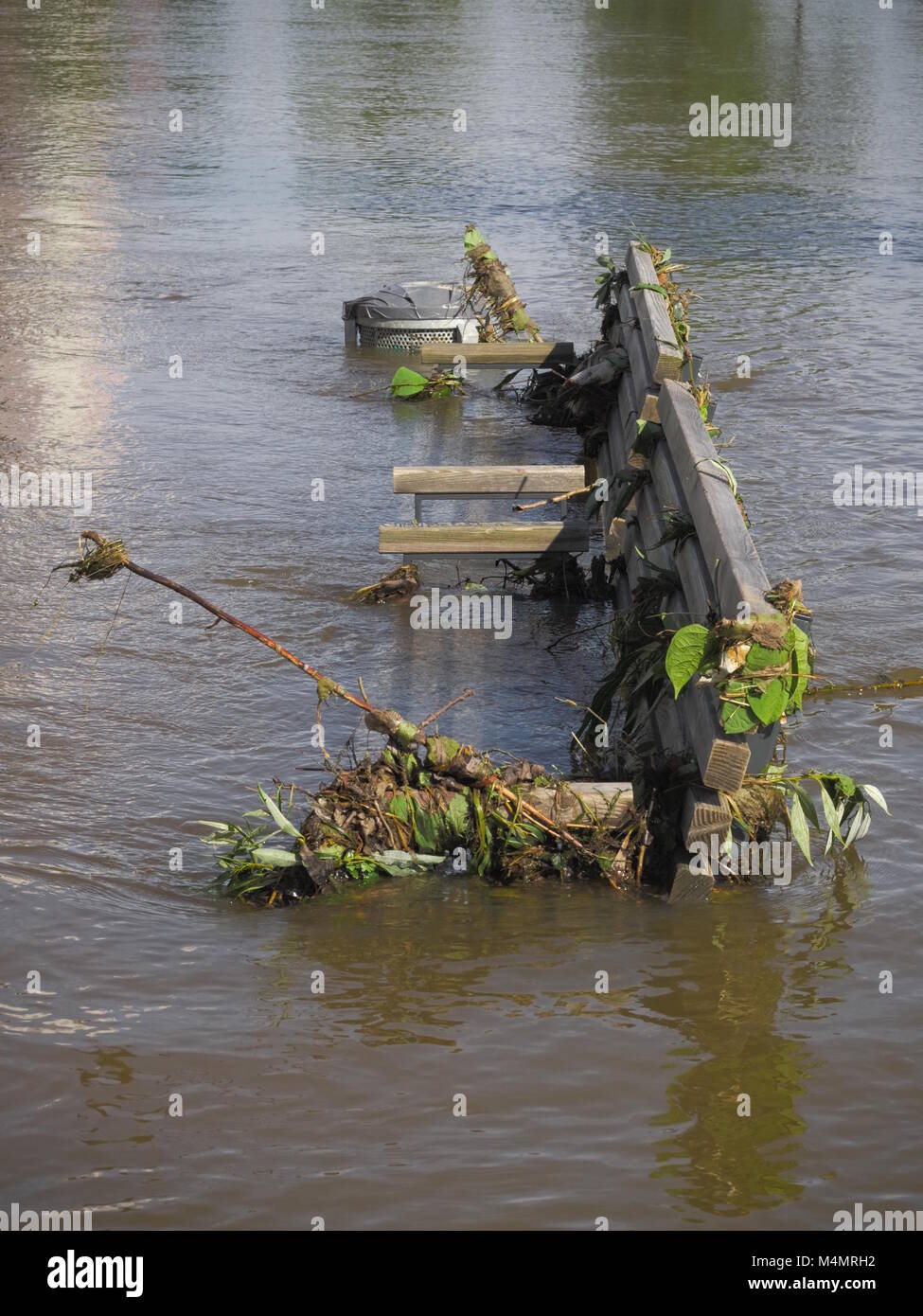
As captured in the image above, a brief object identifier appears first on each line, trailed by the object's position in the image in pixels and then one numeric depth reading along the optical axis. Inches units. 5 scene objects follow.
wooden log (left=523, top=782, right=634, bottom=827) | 430.3
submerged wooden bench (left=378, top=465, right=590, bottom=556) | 657.0
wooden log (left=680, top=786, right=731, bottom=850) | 402.9
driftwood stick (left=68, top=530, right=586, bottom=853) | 423.5
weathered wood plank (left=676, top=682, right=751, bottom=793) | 391.2
